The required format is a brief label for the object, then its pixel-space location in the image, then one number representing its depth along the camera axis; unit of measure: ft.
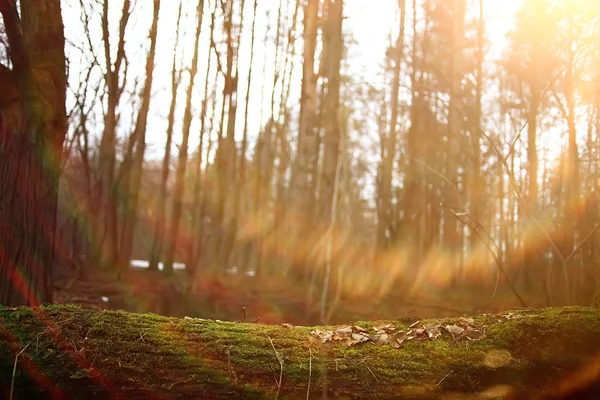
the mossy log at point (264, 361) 9.43
